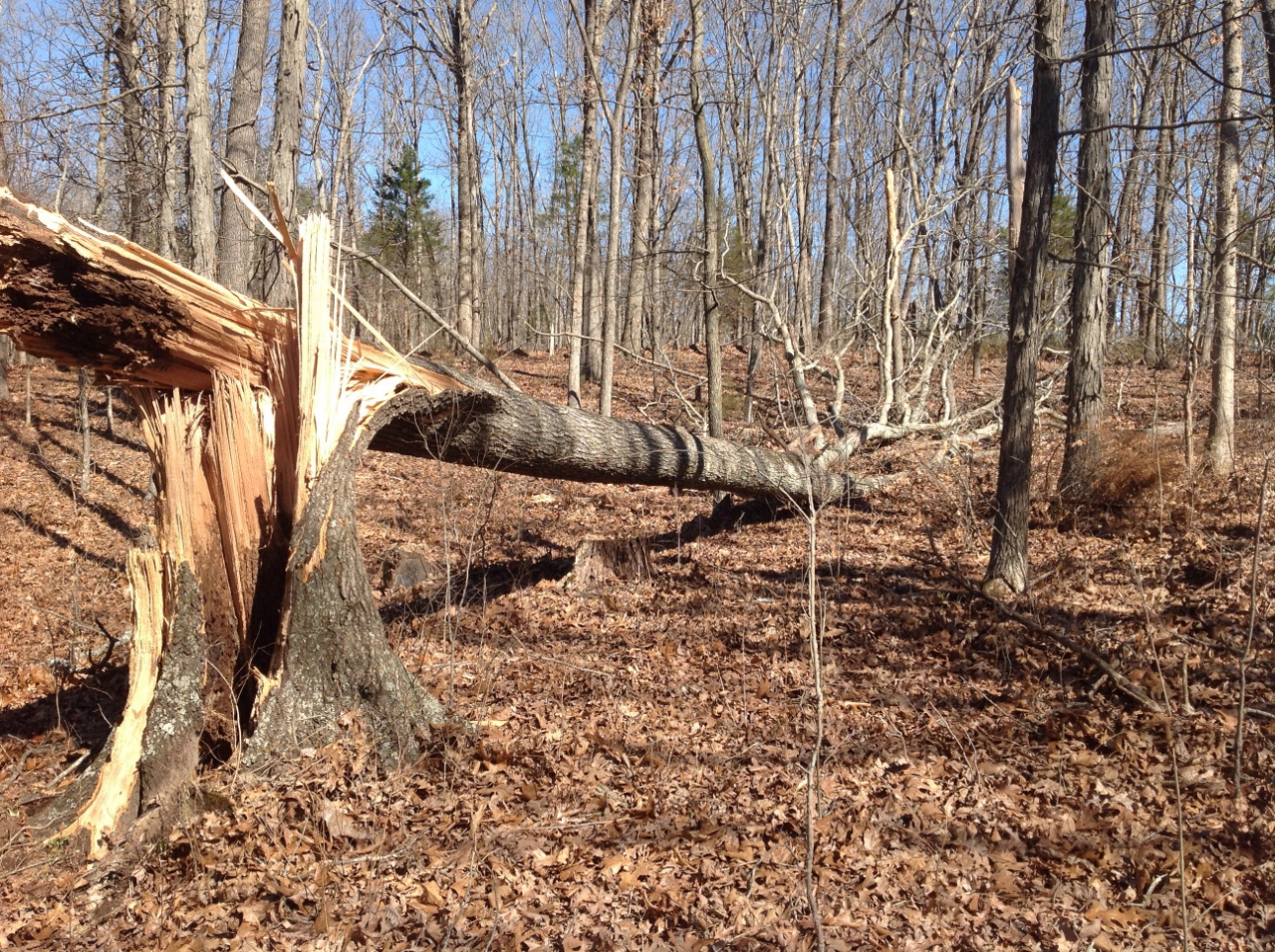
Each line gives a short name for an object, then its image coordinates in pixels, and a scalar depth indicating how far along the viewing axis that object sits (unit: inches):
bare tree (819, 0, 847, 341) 586.4
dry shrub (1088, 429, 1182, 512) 294.0
